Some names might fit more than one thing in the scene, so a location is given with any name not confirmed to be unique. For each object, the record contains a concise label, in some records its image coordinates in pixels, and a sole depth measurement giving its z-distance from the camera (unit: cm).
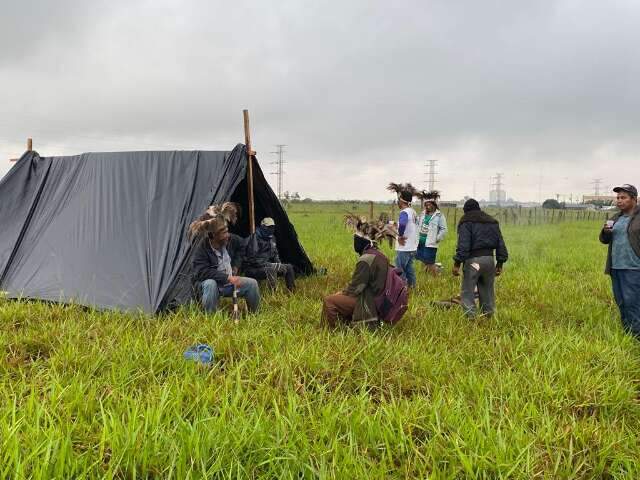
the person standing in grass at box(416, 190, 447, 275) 723
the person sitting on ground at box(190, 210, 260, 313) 454
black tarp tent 479
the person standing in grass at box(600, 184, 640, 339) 413
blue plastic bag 323
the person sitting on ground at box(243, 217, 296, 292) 593
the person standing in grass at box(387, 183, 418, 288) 646
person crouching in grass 399
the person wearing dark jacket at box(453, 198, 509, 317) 482
